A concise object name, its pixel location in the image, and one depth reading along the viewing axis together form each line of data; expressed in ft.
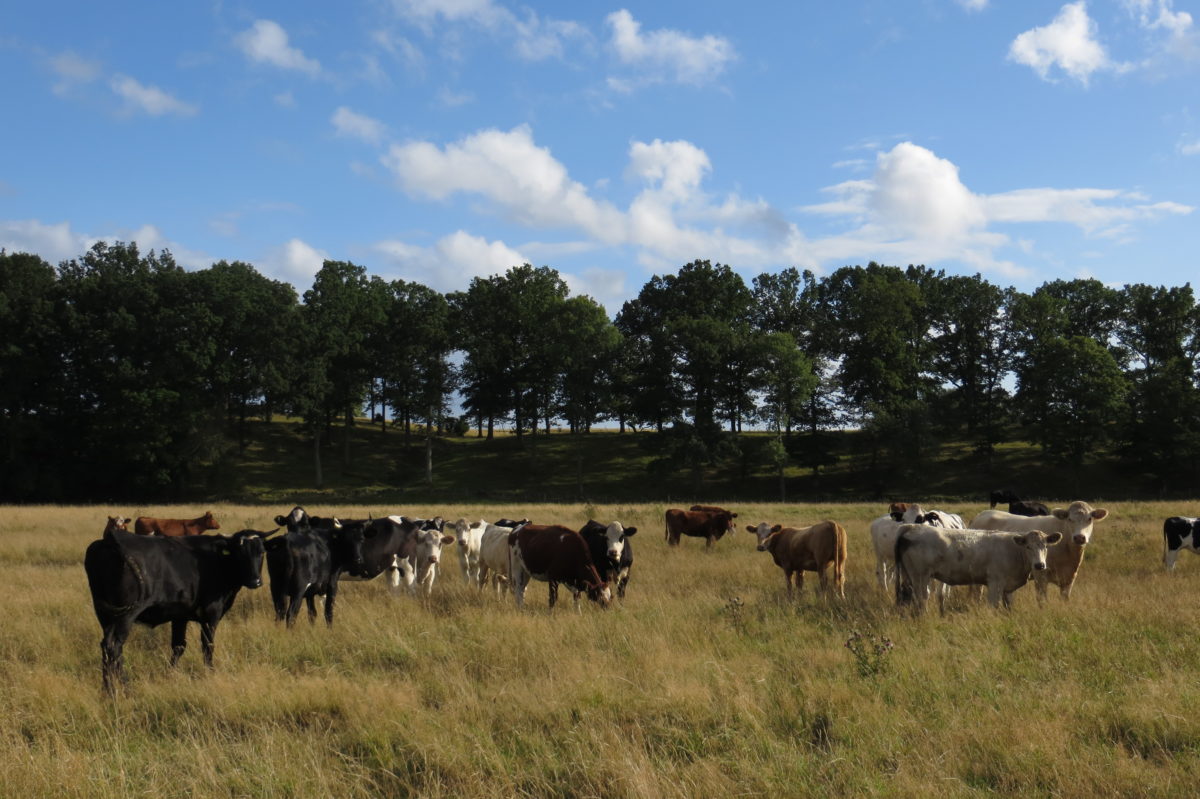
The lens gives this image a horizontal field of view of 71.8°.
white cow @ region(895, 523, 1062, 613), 38.83
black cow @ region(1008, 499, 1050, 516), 59.26
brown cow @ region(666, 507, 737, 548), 75.41
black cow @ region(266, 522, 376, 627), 37.42
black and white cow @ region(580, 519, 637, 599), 44.86
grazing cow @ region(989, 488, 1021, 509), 71.59
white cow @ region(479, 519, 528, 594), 49.14
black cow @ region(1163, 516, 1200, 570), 53.47
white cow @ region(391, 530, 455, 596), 45.65
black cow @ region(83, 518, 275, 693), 27.45
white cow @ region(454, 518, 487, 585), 53.16
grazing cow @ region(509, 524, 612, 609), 42.63
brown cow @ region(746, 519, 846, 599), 44.98
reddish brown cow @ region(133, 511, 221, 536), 72.84
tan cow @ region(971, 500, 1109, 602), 42.19
